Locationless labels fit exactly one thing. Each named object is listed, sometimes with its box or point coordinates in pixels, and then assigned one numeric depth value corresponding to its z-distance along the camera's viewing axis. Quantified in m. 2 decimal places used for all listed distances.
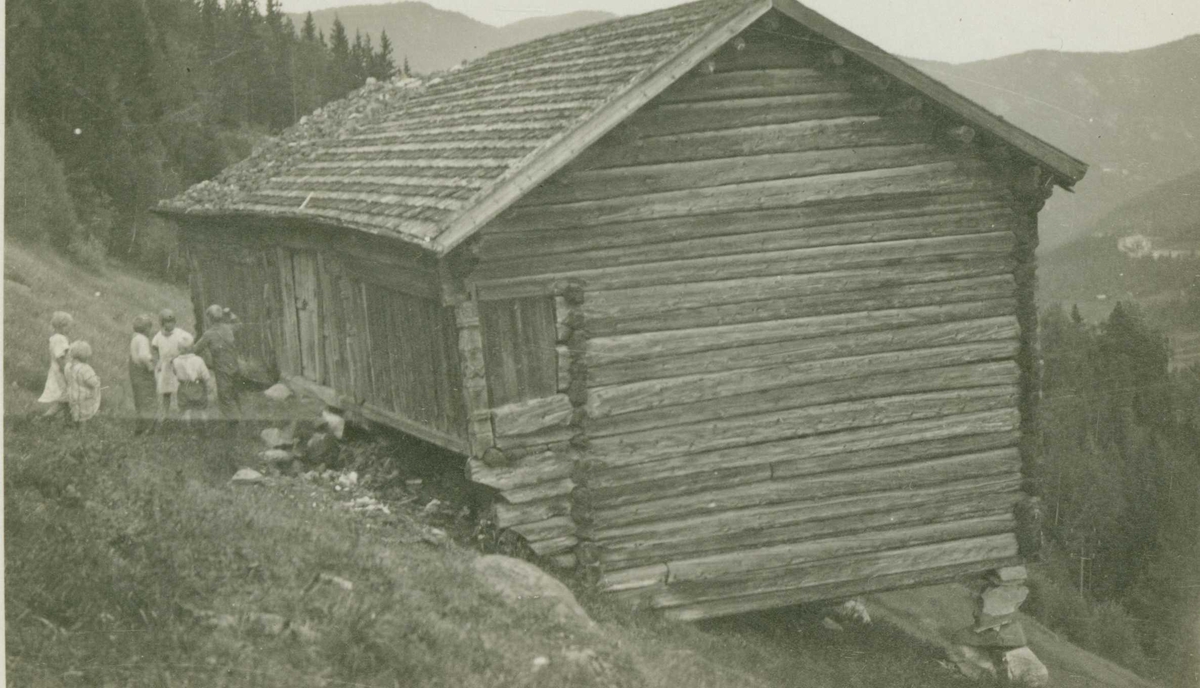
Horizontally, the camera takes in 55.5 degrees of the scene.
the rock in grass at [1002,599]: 12.70
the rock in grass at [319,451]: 12.59
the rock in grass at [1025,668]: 13.27
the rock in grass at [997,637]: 13.33
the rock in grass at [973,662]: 13.35
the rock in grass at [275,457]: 12.14
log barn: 10.29
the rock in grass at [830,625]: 15.25
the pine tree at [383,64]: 58.38
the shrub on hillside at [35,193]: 16.38
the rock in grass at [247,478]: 10.95
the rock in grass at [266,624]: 6.75
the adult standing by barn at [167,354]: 11.72
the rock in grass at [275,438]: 12.70
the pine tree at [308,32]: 62.31
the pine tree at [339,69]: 57.38
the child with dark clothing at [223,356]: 12.70
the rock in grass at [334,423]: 13.05
